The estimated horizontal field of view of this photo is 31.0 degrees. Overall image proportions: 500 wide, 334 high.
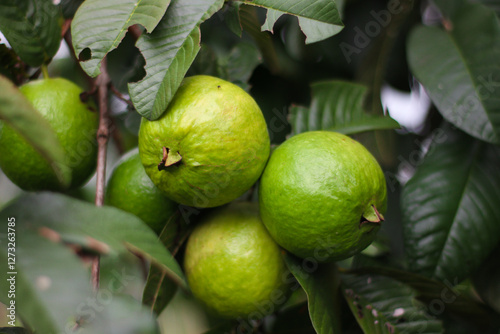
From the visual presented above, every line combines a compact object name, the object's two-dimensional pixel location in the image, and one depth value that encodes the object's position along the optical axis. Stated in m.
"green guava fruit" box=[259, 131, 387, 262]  0.43
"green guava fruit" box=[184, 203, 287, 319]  0.45
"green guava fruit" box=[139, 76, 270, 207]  0.43
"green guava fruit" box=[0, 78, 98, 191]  0.46
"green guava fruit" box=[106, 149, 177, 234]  0.46
